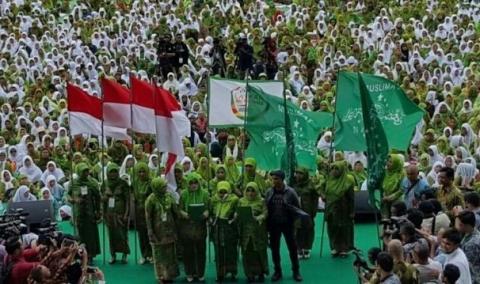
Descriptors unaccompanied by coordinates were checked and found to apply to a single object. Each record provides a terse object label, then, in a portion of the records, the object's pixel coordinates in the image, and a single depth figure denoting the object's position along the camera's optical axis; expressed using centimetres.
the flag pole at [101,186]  1795
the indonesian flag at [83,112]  1789
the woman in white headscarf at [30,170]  2233
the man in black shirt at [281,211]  1652
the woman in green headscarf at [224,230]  1678
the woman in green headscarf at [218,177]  1764
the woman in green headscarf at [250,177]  1770
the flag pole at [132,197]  1766
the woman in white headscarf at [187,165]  1995
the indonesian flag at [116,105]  1772
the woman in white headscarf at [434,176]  1980
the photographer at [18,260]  1323
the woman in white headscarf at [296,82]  2886
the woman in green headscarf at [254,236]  1662
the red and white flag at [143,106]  1753
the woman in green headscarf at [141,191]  1753
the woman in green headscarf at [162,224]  1667
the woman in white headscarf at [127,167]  1956
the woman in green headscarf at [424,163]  2108
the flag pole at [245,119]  1745
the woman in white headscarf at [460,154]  2083
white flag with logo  1780
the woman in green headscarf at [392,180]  1739
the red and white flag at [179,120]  1742
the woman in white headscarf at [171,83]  2908
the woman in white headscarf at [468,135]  2280
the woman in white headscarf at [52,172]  2215
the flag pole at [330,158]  1720
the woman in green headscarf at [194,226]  1683
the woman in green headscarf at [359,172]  2050
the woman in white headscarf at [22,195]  2027
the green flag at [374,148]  1589
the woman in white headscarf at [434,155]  2150
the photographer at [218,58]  3084
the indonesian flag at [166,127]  1736
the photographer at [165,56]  3075
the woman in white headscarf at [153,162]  2175
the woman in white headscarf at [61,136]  2430
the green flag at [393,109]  1641
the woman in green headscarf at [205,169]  1833
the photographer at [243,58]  3008
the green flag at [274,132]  1753
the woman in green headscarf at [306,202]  1797
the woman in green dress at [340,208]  1783
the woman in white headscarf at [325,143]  2239
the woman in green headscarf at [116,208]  1764
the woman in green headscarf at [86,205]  1778
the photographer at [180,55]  3084
